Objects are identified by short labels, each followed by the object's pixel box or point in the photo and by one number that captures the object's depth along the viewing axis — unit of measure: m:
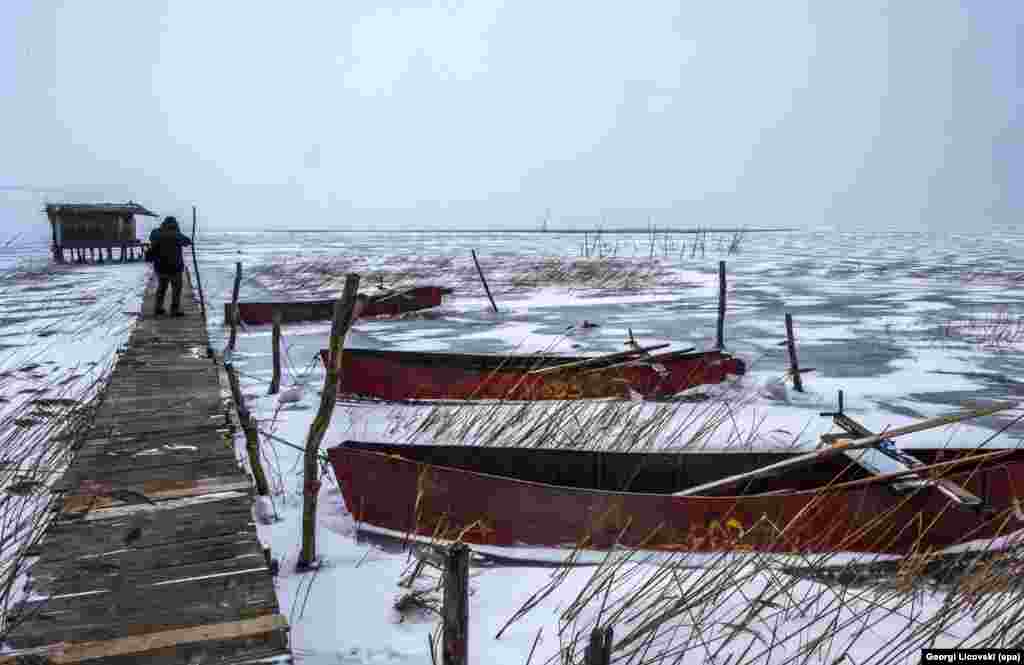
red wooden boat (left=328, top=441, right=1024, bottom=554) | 4.53
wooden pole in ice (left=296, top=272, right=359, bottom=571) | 4.34
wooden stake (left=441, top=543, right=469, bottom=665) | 2.72
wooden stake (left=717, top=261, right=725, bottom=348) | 11.11
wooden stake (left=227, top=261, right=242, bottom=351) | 11.27
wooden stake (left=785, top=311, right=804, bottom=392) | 8.89
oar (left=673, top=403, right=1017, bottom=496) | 4.59
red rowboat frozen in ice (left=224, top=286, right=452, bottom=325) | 14.73
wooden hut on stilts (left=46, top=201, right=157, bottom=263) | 29.22
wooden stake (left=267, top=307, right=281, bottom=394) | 9.08
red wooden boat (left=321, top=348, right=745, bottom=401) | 8.57
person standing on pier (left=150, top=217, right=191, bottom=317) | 11.77
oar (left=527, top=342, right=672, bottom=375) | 8.16
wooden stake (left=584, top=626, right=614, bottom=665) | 2.40
